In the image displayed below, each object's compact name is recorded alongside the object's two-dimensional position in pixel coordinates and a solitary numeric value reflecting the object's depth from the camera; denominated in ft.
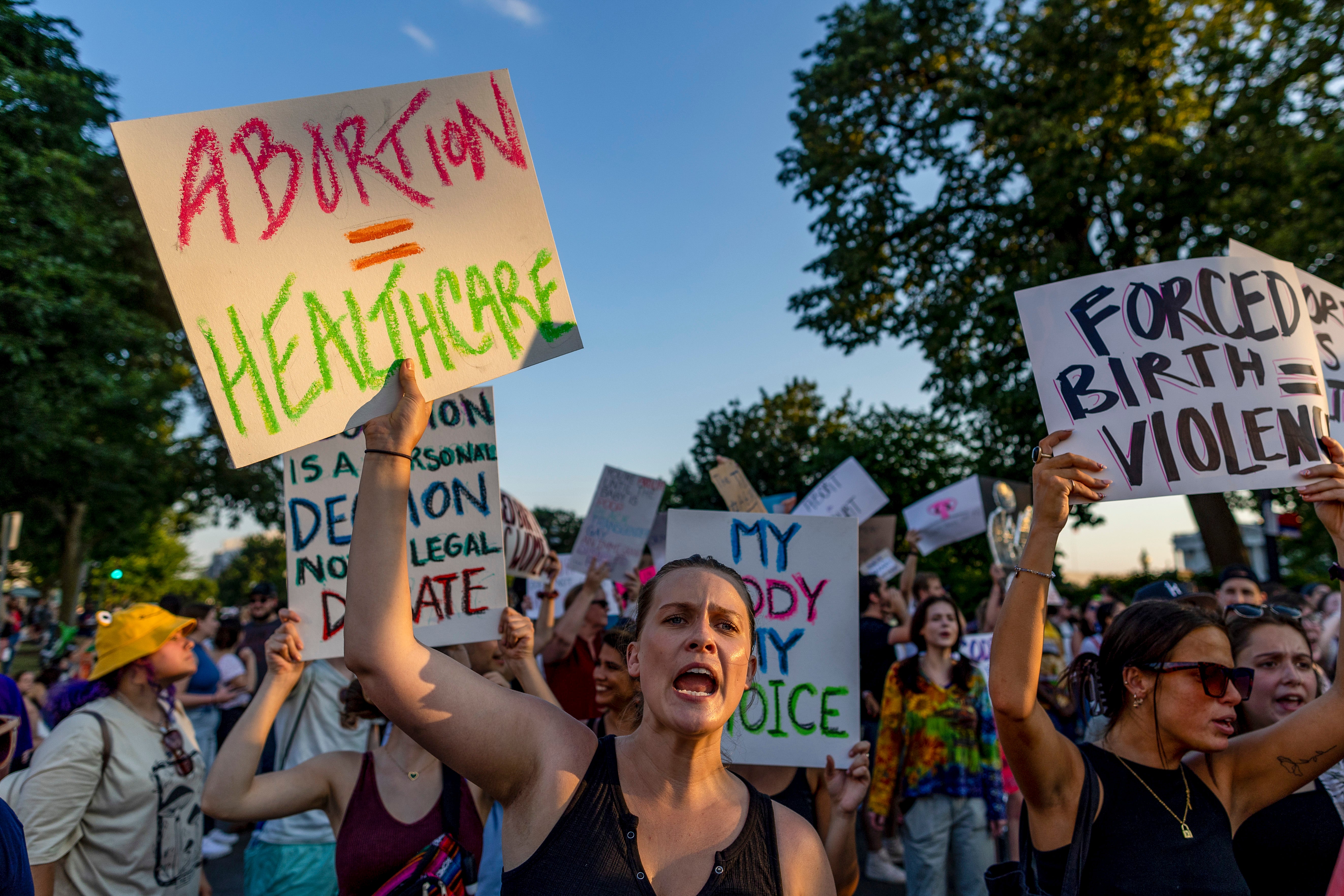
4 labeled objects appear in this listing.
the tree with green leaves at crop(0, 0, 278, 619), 55.01
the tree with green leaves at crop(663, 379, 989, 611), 80.59
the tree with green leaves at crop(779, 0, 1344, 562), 46.65
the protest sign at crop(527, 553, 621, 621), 26.91
